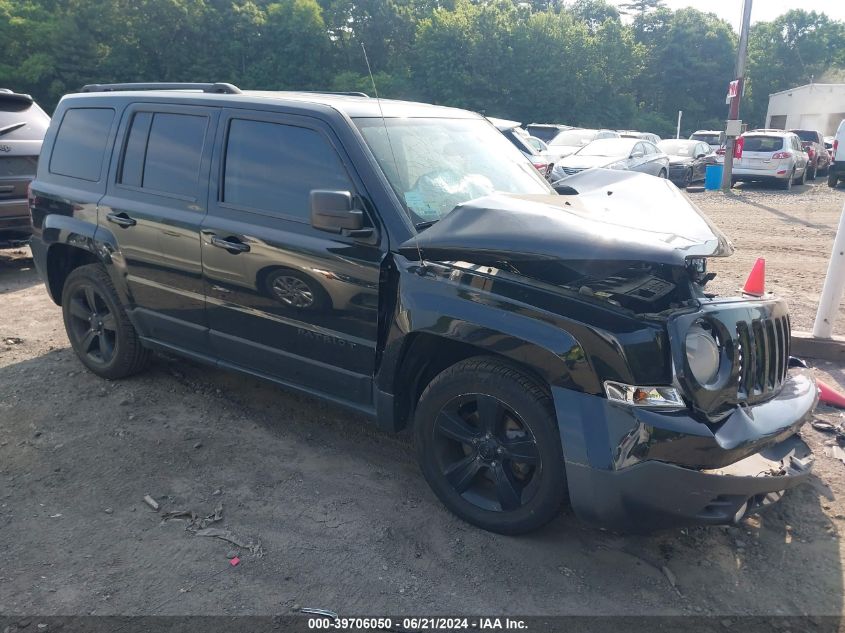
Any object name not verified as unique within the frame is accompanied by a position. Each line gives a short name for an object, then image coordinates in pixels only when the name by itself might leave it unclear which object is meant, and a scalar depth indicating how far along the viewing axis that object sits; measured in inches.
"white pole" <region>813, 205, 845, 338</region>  202.5
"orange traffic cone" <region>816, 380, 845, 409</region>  176.4
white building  1777.6
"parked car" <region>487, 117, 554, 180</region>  534.9
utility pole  636.7
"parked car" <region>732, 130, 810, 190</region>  703.7
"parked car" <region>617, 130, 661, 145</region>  806.5
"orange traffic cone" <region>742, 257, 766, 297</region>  168.4
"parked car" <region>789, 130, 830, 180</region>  858.1
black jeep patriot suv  105.9
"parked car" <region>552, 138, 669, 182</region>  627.2
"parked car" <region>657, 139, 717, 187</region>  741.4
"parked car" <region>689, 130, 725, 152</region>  1290.6
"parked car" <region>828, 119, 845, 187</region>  670.9
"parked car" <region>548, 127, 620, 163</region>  787.4
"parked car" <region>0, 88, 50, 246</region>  293.6
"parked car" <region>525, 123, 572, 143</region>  993.5
